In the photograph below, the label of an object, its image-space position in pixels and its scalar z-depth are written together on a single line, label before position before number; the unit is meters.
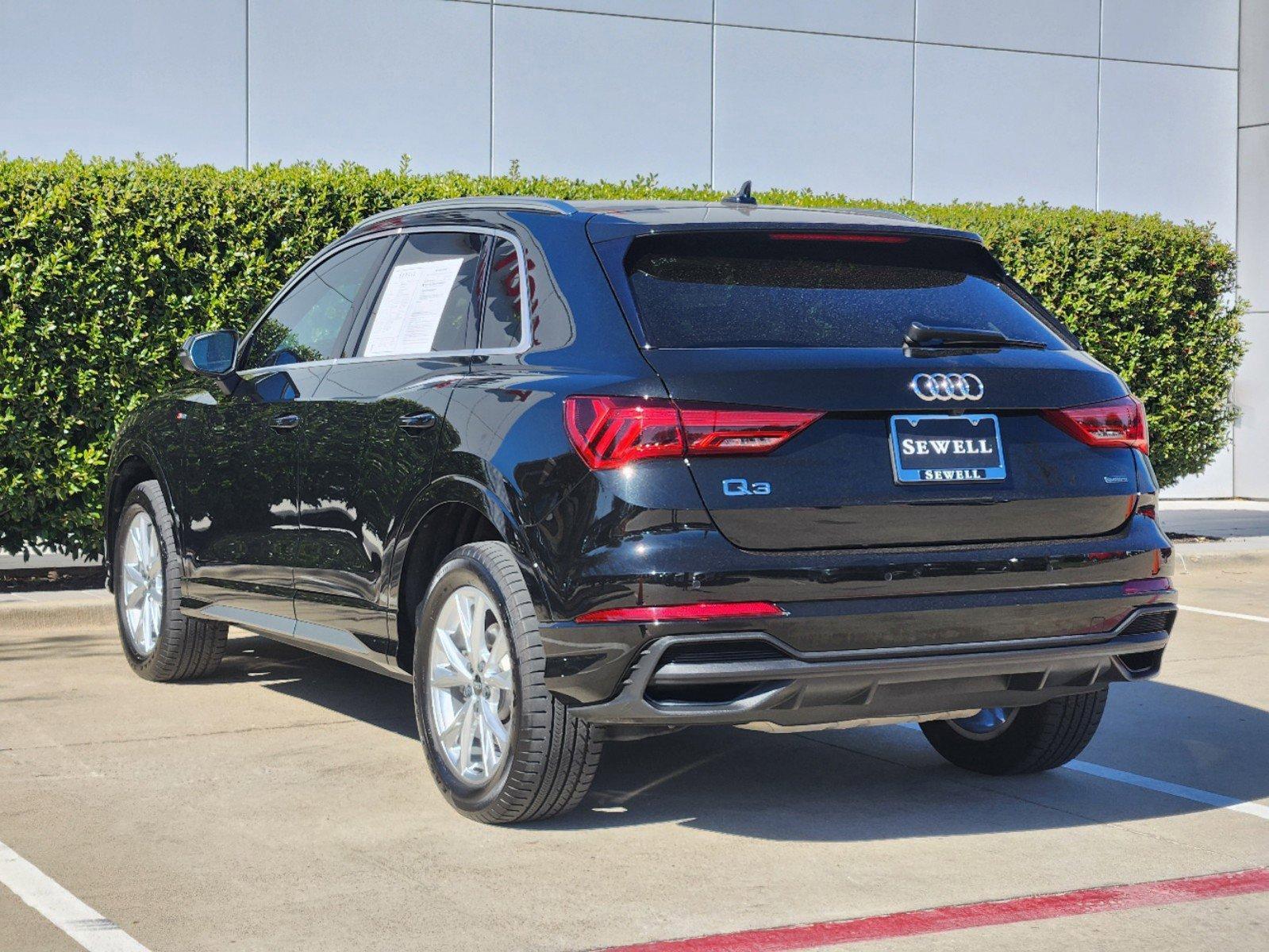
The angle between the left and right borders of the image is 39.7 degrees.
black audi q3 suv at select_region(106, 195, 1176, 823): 4.59
